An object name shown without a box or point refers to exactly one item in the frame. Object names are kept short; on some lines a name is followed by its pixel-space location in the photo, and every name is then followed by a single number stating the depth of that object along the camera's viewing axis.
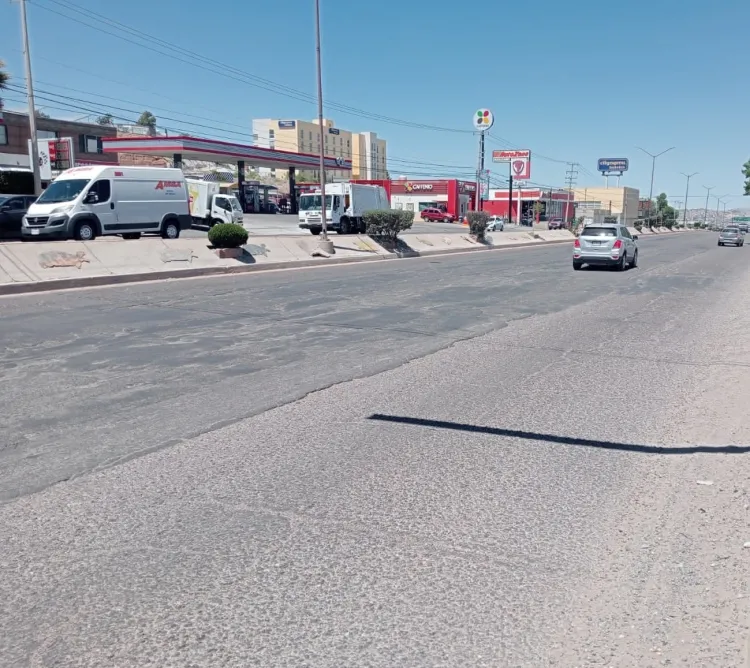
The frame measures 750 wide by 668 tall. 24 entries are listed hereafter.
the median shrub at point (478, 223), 41.12
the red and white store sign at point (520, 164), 96.06
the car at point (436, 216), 77.94
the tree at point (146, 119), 131.90
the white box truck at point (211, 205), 34.66
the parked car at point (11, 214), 22.62
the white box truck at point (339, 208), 37.03
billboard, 131.25
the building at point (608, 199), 138.25
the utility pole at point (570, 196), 121.52
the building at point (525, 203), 108.25
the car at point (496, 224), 64.94
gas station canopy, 50.06
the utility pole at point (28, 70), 28.14
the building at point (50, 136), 51.38
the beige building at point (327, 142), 146.50
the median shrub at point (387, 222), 30.97
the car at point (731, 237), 49.22
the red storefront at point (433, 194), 91.12
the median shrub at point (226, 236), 21.69
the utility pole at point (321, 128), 26.70
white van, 21.31
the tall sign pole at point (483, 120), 87.18
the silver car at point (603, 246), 23.05
